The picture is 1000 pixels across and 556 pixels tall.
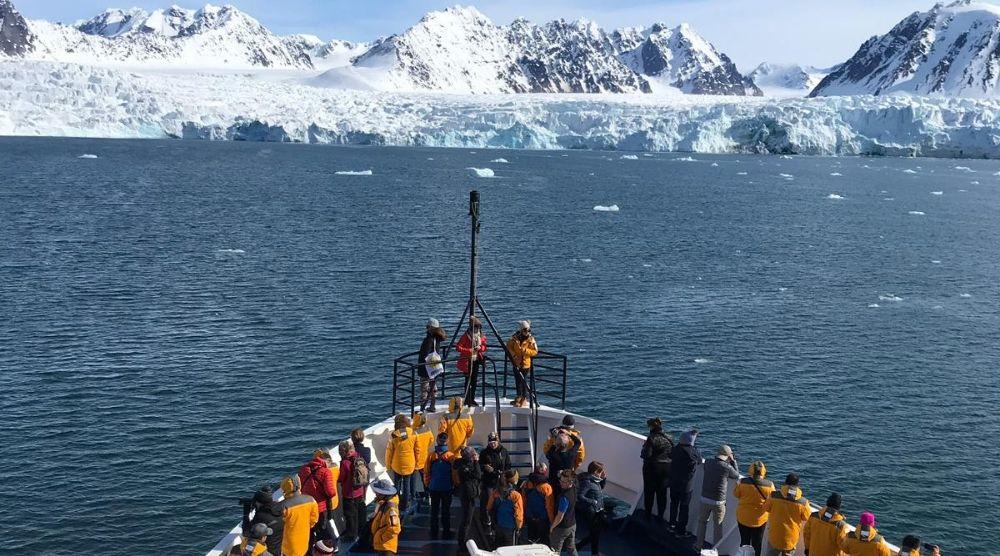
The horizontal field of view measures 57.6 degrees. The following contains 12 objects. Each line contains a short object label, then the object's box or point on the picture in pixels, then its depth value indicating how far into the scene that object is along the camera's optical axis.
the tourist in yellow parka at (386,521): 13.34
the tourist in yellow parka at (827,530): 12.66
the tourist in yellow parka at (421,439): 15.48
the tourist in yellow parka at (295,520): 12.80
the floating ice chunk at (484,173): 138.62
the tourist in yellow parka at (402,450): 15.12
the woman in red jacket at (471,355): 17.06
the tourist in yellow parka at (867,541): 12.23
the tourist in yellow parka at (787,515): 13.51
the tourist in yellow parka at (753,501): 13.72
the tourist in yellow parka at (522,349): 17.86
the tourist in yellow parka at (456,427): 15.48
